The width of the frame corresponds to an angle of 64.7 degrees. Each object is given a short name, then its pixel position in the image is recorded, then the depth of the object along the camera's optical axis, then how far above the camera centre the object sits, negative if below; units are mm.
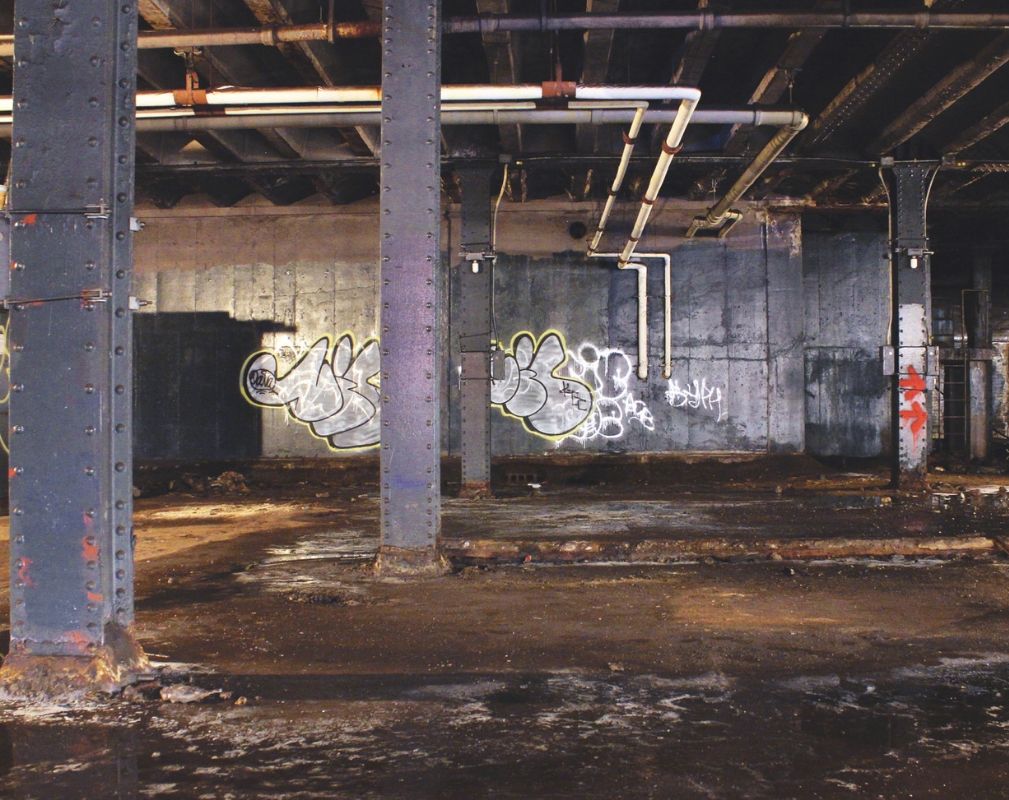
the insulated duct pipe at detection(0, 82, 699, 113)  8555 +3622
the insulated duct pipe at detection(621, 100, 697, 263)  9367 +3426
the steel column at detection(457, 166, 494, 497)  13352 +1492
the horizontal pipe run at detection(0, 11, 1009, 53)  9008 +4444
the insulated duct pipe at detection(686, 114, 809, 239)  10789 +3668
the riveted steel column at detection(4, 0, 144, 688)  4199 +354
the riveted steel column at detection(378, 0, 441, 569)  6941 +1094
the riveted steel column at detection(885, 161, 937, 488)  13328 +1490
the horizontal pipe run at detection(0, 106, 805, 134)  9820 +3753
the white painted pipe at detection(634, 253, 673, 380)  16188 +2015
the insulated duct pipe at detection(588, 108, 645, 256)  9750 +3546
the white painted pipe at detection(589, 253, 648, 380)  16047 +1933
